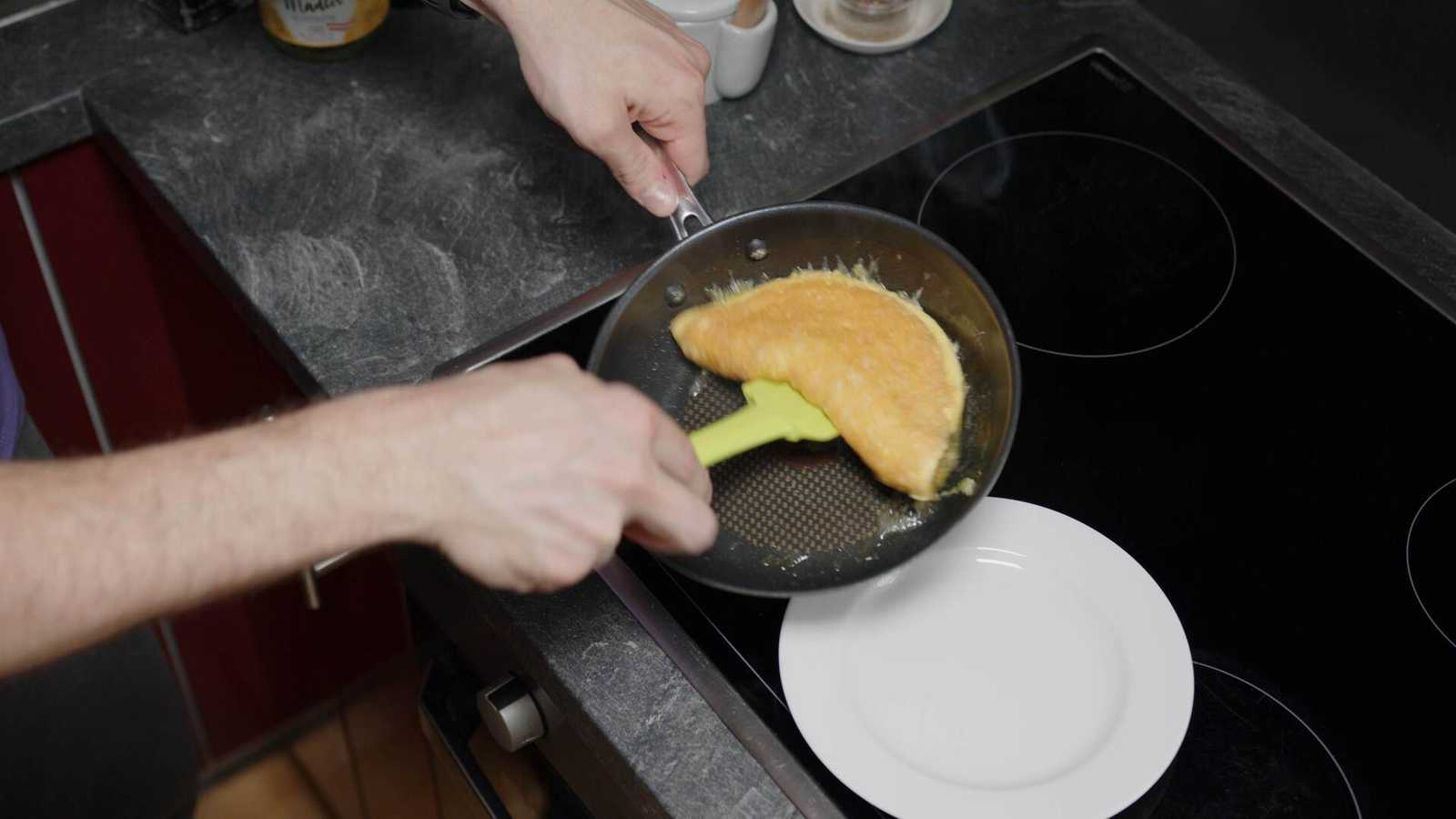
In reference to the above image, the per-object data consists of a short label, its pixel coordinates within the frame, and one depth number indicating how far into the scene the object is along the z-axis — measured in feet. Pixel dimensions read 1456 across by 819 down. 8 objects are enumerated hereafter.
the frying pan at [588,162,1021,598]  2.48
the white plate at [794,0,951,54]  3.59
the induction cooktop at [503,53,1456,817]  2.41
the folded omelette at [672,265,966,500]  2.50
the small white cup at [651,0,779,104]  3.17
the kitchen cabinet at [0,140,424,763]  3.54
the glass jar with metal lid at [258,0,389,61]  3.38
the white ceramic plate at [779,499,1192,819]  2.27
